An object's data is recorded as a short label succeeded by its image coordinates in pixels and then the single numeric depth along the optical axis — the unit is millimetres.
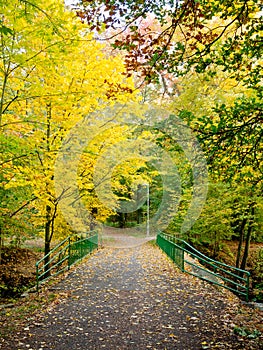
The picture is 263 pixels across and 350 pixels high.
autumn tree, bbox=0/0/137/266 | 5750
